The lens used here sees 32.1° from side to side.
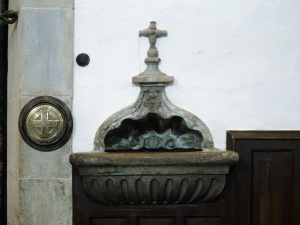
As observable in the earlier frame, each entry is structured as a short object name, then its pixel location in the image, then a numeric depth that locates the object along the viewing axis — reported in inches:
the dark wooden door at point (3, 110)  133.7
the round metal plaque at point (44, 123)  121.3
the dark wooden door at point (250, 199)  124.3
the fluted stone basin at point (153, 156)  116.3
